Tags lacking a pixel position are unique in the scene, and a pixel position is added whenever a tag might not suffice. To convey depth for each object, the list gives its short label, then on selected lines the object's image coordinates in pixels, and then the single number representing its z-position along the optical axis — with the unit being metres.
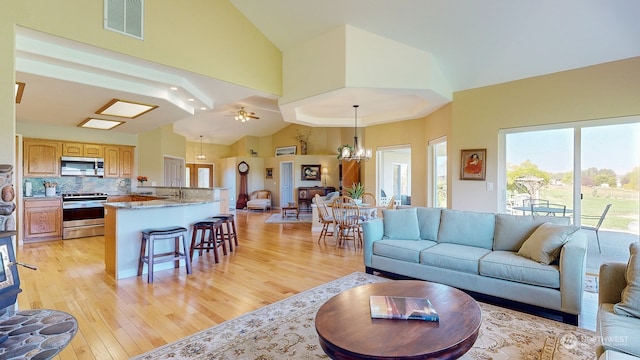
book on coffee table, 1.81
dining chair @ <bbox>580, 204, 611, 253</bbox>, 3.96
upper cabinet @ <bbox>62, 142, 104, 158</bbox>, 6.66
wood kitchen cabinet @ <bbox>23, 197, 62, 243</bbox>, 5.90
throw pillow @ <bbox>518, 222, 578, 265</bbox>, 2.77
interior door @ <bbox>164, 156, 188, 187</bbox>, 9.00
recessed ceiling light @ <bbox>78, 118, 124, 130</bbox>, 6.06
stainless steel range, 6.32
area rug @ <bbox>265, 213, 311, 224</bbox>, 8.80
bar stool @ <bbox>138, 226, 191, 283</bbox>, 3.72
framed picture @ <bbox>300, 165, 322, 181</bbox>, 11.51
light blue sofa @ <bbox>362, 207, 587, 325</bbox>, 2.61
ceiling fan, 8.38
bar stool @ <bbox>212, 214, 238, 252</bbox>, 4.96
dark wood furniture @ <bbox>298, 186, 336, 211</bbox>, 11.23
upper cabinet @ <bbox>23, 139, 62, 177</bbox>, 6.16
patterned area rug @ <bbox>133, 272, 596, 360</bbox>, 2.15
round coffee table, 1.50
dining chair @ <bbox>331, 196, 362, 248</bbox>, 5.65
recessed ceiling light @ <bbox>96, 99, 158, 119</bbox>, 4.70
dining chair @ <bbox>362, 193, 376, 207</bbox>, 7.41
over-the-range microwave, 6.62
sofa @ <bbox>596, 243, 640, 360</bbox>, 1.48
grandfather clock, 12.43
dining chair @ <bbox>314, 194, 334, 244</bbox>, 6.16
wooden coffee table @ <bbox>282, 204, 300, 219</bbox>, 9.88
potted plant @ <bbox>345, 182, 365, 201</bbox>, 6.50
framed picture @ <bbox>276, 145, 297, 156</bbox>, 12.32
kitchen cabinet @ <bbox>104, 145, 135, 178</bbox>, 7.25
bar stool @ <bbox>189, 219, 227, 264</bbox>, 4.59
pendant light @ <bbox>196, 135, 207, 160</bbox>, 12.61
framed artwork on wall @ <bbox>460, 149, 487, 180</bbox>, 5.02
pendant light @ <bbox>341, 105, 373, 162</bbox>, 6.56
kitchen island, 3.90
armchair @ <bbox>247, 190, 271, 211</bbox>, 11.53
